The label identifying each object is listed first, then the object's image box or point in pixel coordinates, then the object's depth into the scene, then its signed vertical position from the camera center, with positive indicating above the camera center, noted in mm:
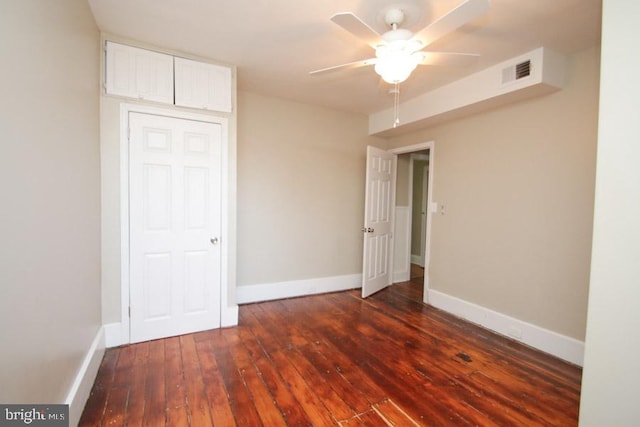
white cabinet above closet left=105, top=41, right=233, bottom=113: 2428 +1108
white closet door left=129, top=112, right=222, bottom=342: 2566 -263
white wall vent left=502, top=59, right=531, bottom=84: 2447 +1205
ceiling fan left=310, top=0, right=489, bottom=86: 1506 +1021
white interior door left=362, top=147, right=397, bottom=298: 3969 -259
